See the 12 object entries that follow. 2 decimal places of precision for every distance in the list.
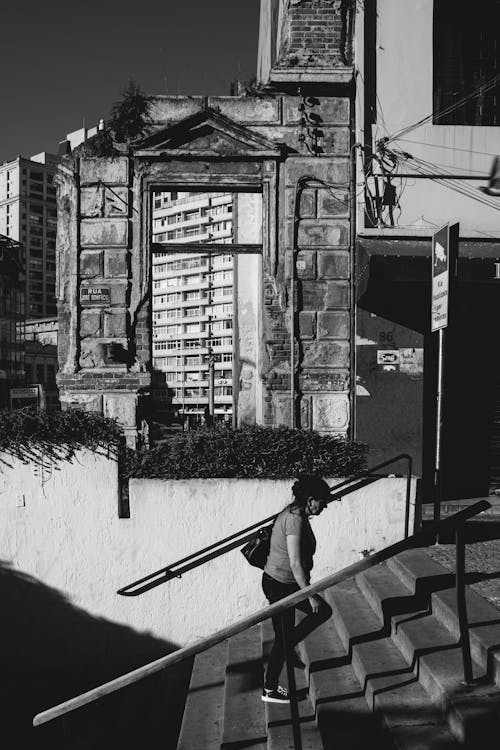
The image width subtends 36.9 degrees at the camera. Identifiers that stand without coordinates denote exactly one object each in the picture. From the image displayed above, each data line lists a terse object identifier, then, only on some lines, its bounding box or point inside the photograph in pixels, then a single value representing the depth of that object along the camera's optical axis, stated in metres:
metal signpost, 6.43
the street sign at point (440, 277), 6.47
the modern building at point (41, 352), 99.69
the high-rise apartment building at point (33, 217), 148.75
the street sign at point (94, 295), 11.42
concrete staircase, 4.49
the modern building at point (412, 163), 11.17
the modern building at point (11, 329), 67.81
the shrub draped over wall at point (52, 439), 8.34
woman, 5.38
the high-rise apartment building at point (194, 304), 108.50
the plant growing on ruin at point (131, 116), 11.38
